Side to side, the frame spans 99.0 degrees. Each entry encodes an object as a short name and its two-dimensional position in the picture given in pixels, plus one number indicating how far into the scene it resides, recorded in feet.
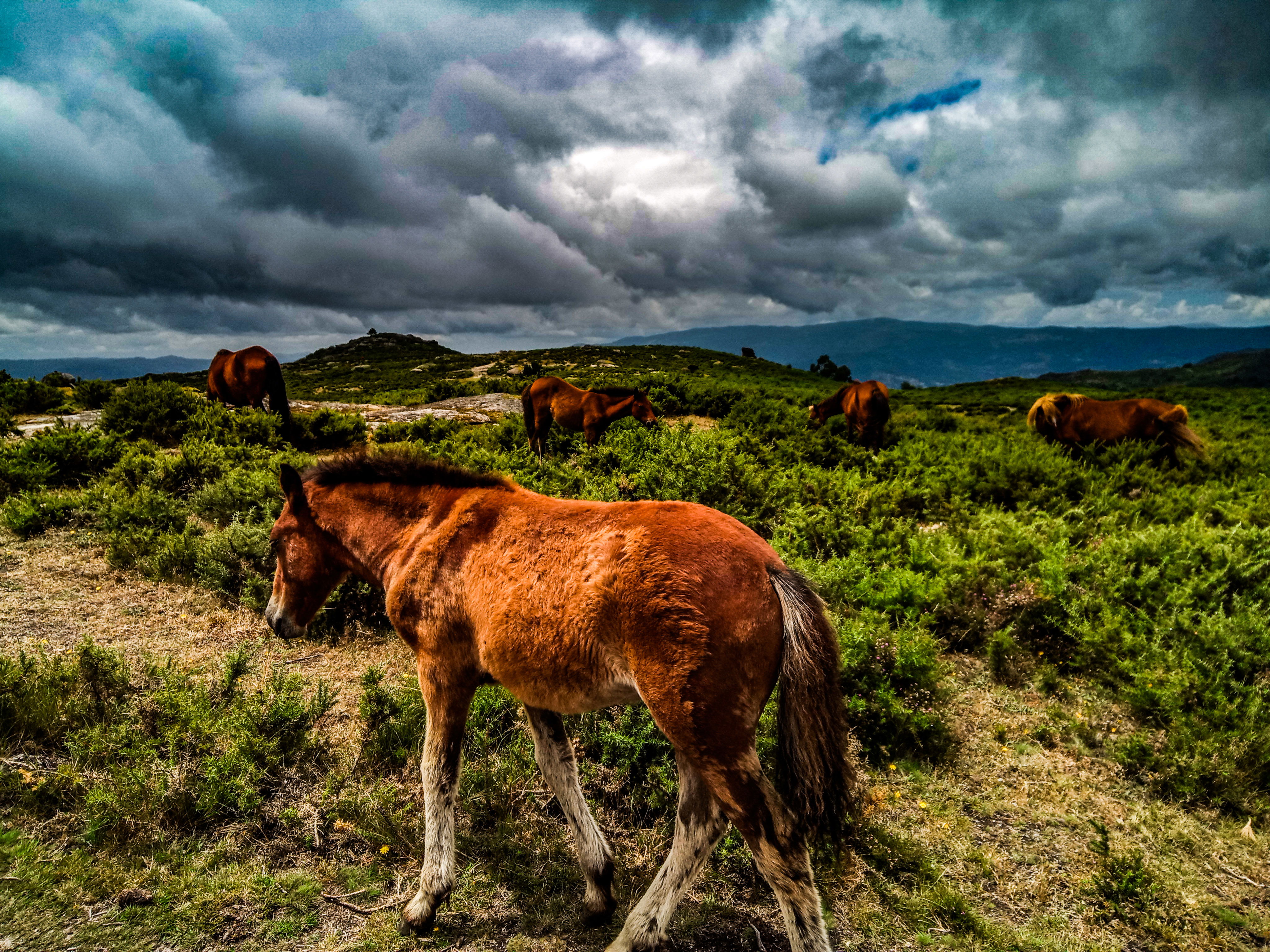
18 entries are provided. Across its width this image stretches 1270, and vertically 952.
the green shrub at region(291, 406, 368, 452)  39.47
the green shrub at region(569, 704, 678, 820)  12.50
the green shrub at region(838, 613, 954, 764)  14.21
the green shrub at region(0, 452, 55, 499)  27.12
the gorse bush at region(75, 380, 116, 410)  46.39
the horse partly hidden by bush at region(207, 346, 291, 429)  41.93
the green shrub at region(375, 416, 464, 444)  39.86
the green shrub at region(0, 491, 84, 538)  23.49
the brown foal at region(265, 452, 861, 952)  7.91
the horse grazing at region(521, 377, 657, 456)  41.98
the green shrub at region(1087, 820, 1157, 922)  10.18
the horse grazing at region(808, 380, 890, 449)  47.60
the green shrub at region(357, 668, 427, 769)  13.38
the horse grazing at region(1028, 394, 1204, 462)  41.83
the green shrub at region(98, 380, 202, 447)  36.65
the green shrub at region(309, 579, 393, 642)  19.38
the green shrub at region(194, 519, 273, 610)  20.39
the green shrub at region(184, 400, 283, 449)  35.24
